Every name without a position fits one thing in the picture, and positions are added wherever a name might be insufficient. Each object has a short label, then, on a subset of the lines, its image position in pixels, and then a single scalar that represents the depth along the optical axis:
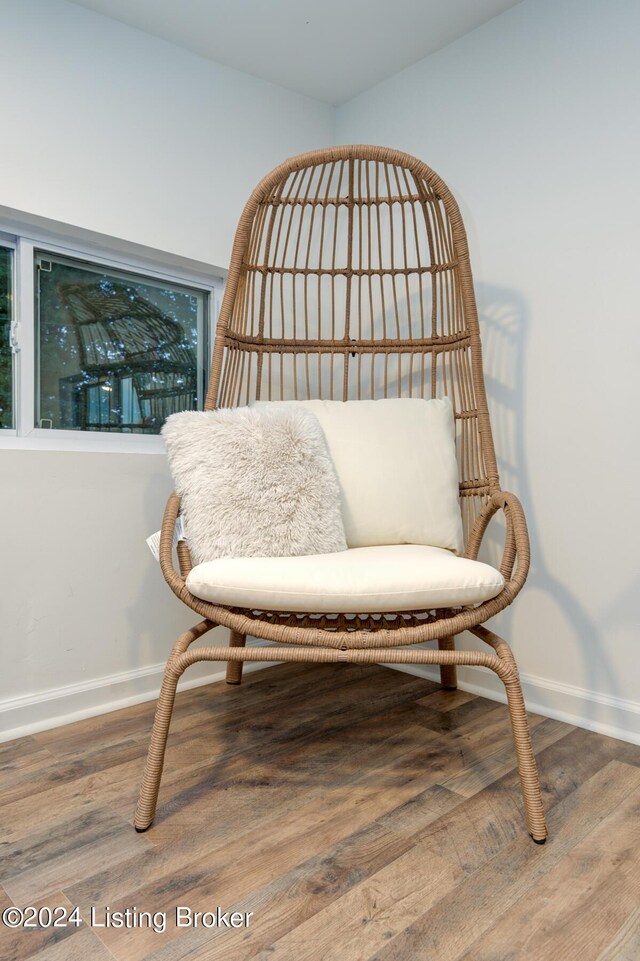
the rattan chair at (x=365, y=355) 1.14
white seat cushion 1.11
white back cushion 1.57
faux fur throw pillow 1.33
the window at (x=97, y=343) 1.67
